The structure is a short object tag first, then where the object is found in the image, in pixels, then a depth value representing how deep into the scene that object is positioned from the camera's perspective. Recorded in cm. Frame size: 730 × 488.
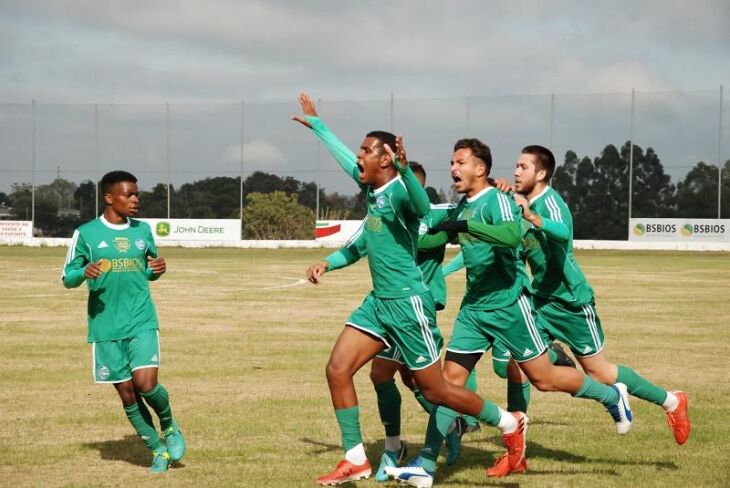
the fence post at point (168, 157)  5898
